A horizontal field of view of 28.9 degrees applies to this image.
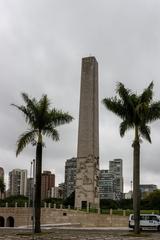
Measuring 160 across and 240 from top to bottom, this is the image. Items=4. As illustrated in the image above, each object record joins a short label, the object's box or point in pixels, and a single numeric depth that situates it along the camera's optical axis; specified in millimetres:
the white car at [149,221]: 26601
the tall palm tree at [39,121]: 20653
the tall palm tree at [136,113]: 20842
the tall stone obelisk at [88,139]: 51720
